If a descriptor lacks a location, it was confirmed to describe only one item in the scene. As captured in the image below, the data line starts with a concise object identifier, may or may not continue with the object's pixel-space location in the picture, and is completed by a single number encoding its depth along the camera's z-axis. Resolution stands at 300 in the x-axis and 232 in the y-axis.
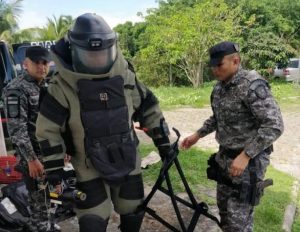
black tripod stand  1.69
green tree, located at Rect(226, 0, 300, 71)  12.85
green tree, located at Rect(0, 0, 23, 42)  16.39
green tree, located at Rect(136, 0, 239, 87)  11.03
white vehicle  12.65
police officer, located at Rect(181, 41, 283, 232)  1.65
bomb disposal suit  1.50
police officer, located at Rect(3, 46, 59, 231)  1.98
